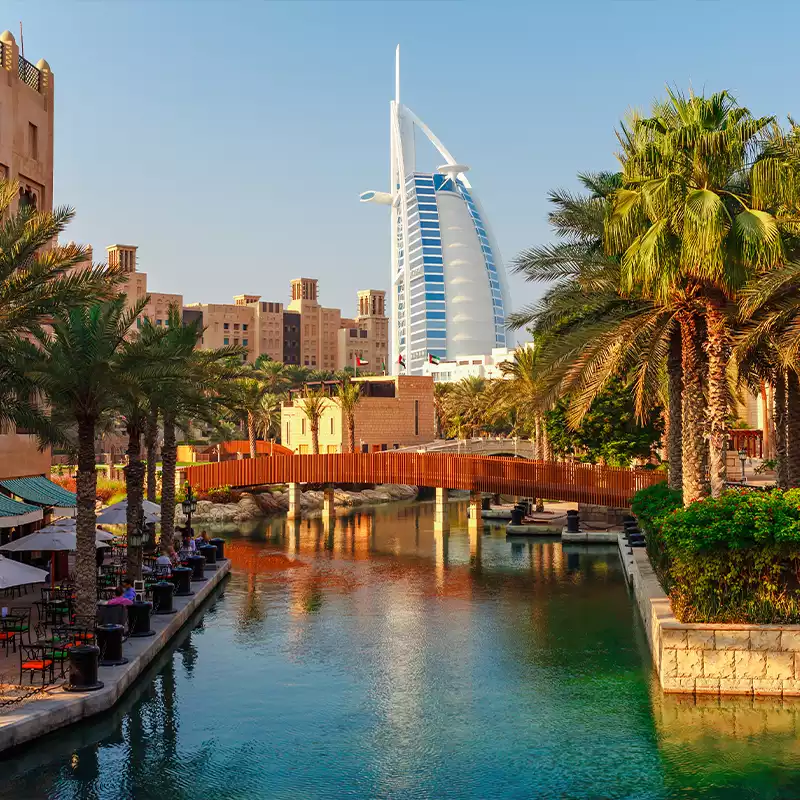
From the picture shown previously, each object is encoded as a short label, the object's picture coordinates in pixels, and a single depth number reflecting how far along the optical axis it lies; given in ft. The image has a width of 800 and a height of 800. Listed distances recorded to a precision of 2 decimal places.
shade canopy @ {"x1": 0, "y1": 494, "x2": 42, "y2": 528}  91.19
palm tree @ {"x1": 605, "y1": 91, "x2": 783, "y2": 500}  67.71
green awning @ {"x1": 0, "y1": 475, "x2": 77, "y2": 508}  100.94
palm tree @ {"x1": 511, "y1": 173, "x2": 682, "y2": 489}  78.79
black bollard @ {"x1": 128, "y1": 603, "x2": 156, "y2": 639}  75.51
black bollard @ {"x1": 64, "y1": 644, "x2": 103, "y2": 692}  58.44
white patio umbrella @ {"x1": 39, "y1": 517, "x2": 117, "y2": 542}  90.58
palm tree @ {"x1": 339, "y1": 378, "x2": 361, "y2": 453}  248.52
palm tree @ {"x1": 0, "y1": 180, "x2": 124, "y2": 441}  65.98
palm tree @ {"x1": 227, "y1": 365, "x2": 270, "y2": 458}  240.94
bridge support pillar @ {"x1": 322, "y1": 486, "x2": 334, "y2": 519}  197.34
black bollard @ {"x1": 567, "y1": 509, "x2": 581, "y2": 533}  151.74
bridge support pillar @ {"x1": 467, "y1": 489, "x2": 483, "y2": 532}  169.48
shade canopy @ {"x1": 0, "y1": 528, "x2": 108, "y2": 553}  85.56
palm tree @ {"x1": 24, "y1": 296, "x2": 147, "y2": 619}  67.92
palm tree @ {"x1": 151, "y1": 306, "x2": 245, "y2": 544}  99.19
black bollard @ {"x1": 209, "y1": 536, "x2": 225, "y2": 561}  125.08
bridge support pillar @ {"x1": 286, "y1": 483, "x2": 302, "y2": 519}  193.92
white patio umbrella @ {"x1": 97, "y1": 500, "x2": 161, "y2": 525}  108.88
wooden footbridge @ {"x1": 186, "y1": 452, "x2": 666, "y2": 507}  144.36
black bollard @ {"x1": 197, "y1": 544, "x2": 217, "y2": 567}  118.83
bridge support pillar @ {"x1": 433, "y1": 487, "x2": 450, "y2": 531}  172.08
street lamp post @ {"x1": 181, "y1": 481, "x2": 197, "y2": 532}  114.21
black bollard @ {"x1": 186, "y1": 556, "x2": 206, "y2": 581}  107.04
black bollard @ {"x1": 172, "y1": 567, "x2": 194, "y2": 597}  95.66
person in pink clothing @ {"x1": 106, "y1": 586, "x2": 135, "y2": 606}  73.61
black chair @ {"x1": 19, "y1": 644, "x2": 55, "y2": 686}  58.54
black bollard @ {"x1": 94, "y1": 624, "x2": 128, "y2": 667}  65.51
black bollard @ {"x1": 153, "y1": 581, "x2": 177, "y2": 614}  84.99
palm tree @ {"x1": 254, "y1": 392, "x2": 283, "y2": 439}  297.53
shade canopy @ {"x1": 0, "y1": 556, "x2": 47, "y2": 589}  66.74
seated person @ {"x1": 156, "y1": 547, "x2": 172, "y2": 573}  100.32
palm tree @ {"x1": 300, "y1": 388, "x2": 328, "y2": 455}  249.20
